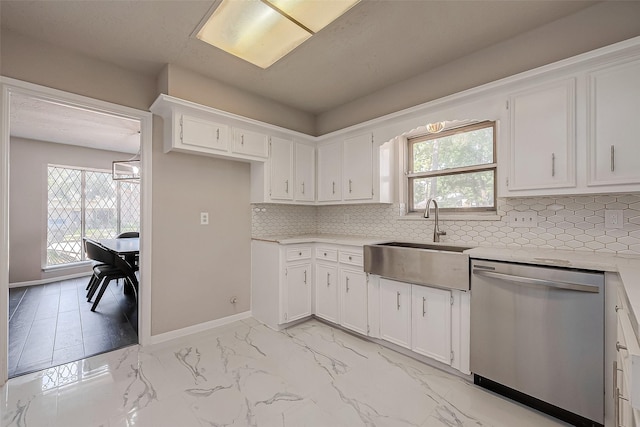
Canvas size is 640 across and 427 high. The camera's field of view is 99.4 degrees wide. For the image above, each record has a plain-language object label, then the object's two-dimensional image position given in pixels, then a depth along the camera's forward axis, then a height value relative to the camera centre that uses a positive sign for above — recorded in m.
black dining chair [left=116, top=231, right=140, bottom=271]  3.51 -0.63
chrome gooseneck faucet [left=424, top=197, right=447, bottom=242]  2.54 -0.16
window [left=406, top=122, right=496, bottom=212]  2.47 +0.43
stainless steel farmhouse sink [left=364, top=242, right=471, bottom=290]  1.94 -0.41
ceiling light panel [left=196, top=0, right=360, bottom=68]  1.69 +1.31
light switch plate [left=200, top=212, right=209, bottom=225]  2.86 -0.05
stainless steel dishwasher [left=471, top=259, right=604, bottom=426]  1.46 -0.74
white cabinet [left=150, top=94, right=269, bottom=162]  2.40 +0.79
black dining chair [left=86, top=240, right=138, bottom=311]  3.41 -0.74
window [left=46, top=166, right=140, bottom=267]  4.95 +0.07
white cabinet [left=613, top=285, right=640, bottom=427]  0.64 -0.53
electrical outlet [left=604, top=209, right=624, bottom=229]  1.78 -0.03
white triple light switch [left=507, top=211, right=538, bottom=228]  2.10 -0.05
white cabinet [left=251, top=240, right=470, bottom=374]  2.03 -0.81
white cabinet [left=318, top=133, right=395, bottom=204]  2.88 +0.48
